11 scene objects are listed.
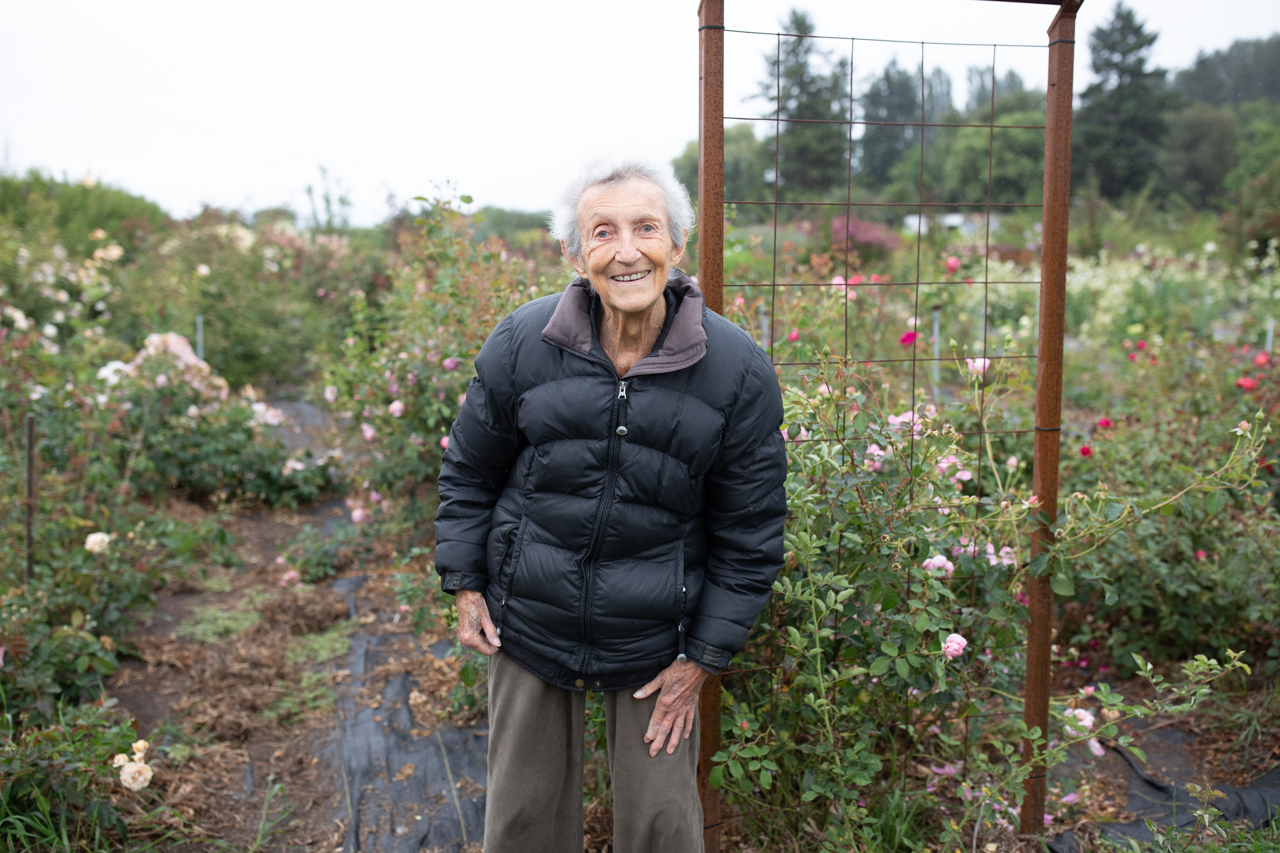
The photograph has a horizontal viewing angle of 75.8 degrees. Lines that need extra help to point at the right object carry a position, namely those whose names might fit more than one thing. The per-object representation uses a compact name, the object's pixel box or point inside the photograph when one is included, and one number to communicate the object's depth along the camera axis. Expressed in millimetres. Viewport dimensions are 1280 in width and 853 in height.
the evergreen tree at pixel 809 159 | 20125
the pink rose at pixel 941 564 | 1786
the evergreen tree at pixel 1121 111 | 25312
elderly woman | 1440
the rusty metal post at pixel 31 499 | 2704
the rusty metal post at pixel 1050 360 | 1804
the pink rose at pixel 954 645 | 1641
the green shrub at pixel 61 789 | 1873
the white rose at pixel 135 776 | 1952
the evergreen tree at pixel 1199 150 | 24953
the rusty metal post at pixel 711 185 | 1727
